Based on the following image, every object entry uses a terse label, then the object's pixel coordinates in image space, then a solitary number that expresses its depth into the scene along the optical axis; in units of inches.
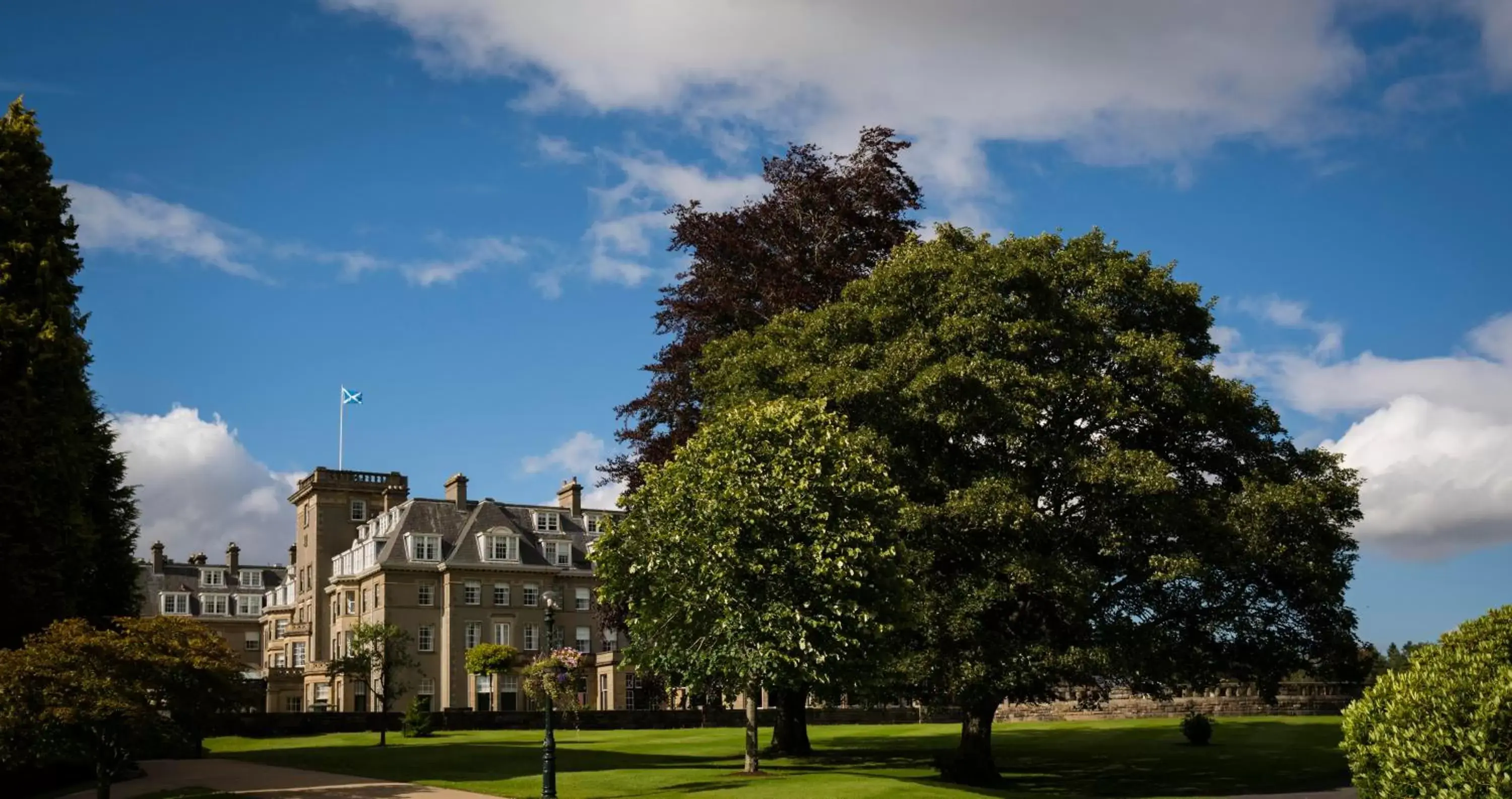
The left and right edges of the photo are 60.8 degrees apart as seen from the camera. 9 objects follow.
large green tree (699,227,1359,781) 1347.2
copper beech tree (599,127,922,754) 1828.2
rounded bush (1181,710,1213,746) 2012.8
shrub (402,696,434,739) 2241.6
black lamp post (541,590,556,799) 1132.5
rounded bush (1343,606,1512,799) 599.8
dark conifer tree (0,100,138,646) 1327.5
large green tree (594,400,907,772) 1244.5
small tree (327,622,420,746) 2315.5
